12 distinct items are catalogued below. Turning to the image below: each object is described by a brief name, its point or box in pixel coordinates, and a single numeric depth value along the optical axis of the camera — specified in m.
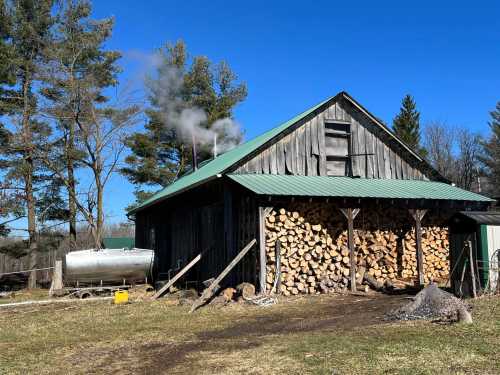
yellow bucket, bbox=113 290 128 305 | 15.16
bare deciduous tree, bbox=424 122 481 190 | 51.81
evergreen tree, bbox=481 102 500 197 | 43.97
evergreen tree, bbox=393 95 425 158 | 45.31
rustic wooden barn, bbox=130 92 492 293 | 14.83
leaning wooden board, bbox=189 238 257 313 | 13.12
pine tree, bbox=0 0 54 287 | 24.33
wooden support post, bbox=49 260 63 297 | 19.19
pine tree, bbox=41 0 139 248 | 25.25
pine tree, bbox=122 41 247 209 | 34.47
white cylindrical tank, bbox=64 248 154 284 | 18.42
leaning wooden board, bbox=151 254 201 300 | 15.36
